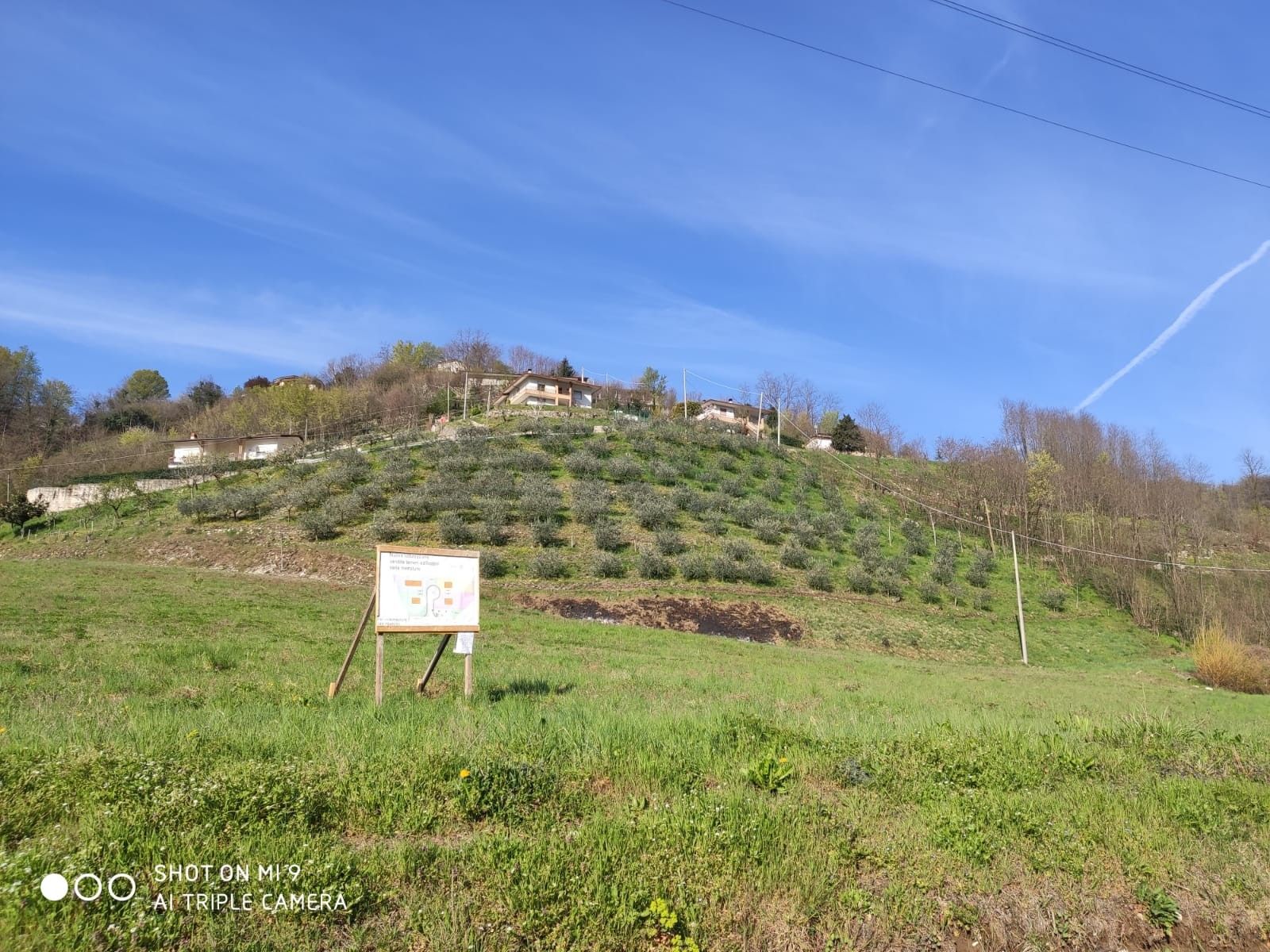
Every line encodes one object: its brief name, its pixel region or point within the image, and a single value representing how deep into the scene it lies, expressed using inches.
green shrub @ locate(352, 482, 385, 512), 1551.4
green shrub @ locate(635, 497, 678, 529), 1550.2
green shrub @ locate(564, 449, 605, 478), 1898.4
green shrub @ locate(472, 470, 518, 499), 1642.5
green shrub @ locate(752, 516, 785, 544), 1612.9
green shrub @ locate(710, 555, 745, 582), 1339.8
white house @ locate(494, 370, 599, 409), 3634.4
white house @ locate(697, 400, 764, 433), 4114.2
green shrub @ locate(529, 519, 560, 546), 1387.8
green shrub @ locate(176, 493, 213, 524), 1478.8
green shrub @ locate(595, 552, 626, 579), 1273.4
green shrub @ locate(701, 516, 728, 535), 1565.0
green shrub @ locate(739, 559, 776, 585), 1346.0
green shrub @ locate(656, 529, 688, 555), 1412.4
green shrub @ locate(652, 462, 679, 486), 1926.7
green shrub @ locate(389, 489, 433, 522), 1489.9
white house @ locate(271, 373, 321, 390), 3513.8
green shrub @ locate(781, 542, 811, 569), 1482.5
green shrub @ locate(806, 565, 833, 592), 1391.9
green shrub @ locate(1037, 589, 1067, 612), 1681.8
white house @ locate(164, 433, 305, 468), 2984.7
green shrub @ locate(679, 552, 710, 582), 1316.4
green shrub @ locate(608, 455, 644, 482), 1898.4
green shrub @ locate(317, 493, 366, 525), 1448.1
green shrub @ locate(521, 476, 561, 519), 1520.7
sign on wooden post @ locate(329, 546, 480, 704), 372.2
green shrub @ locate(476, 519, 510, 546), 1380.4
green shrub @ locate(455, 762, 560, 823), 196.2
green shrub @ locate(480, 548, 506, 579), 1240.2
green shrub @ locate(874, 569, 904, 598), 1452.3
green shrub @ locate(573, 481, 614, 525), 1542.8
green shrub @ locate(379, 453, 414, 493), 1670.8
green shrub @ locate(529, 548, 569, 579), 1234.6
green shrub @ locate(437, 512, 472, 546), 1376.7
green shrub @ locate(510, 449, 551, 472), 1894.7
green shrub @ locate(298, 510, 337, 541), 1363.2
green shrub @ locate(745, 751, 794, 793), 229.9
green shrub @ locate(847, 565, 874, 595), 1433.3
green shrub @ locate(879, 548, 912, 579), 1600.6
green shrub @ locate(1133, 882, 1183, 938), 179.3
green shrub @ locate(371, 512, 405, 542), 1373.0
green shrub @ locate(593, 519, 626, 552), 1385.3
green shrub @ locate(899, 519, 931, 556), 1926.3
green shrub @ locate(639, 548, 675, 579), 1298.0
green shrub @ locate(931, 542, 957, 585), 1674.5
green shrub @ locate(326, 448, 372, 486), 1723.7
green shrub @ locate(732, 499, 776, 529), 1720.0
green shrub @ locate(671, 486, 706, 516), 1727.4
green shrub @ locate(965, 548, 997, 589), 1727.4
